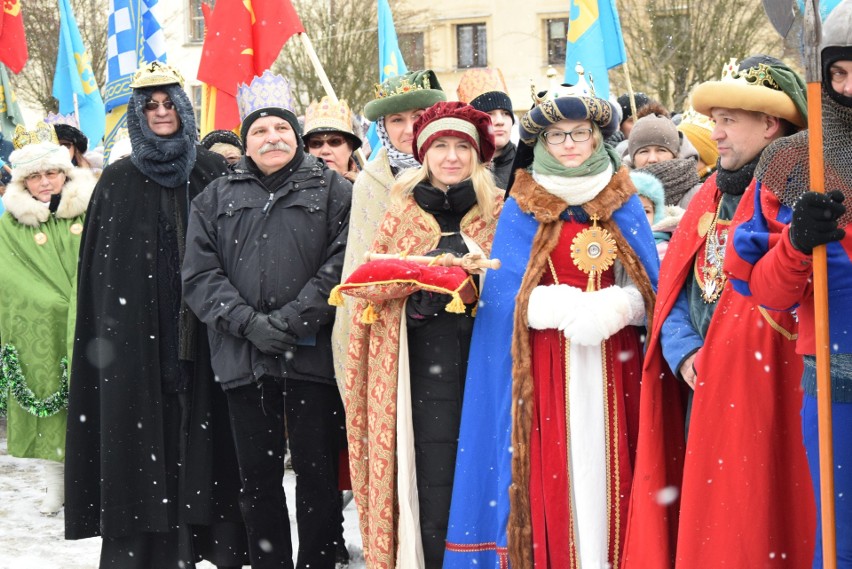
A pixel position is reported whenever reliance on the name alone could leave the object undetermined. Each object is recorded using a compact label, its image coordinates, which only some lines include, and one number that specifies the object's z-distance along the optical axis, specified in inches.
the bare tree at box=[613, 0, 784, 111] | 887.1
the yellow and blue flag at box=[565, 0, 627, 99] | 343.0
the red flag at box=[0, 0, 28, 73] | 405.7
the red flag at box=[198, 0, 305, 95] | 314.8
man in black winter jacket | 213.3
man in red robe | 157.3
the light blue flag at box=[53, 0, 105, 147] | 453.1
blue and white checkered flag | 378.0
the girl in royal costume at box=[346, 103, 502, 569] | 196.5
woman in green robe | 294.0
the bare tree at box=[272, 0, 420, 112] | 1024.2
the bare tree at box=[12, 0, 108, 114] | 865.5
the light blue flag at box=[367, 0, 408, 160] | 410.9
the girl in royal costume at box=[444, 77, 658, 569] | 182.5
